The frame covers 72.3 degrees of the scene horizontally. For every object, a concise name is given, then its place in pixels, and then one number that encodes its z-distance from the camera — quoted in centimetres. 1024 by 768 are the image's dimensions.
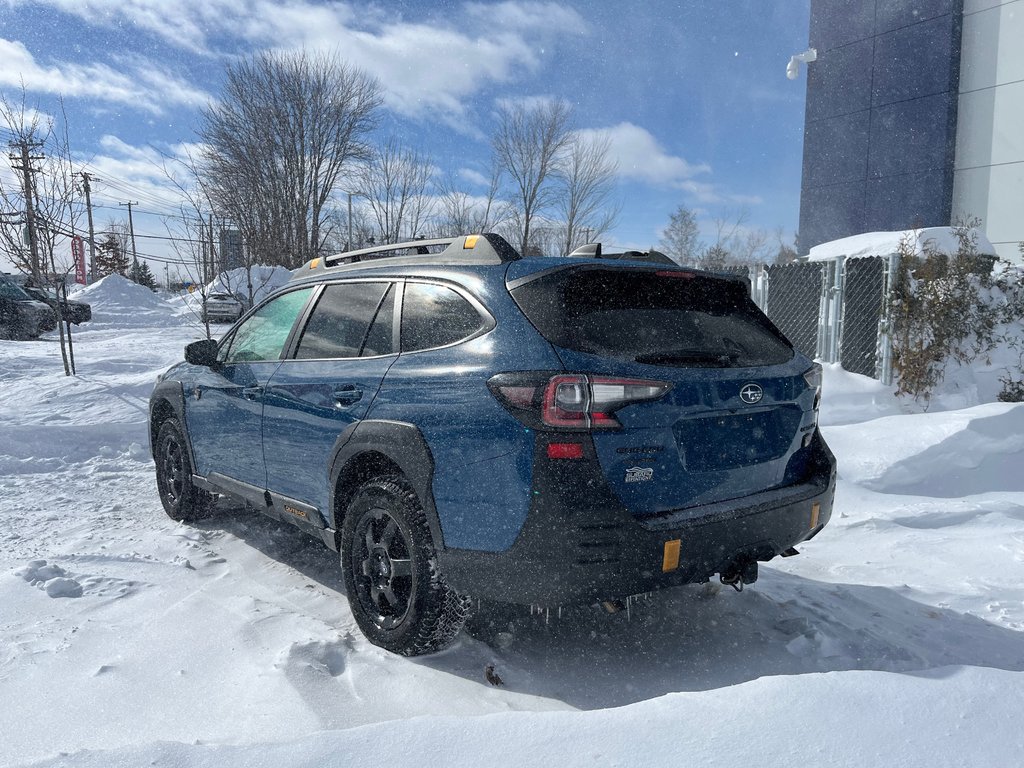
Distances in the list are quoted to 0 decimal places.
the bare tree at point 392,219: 2695
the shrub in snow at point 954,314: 808
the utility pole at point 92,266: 4875
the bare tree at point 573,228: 2708
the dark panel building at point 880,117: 1672
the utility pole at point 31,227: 1020
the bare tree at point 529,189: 2658
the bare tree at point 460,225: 2805
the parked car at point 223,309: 2775
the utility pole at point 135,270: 5675
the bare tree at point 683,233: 3550
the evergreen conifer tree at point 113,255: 7025
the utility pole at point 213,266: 1212
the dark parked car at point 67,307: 1041
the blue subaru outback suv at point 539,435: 239
